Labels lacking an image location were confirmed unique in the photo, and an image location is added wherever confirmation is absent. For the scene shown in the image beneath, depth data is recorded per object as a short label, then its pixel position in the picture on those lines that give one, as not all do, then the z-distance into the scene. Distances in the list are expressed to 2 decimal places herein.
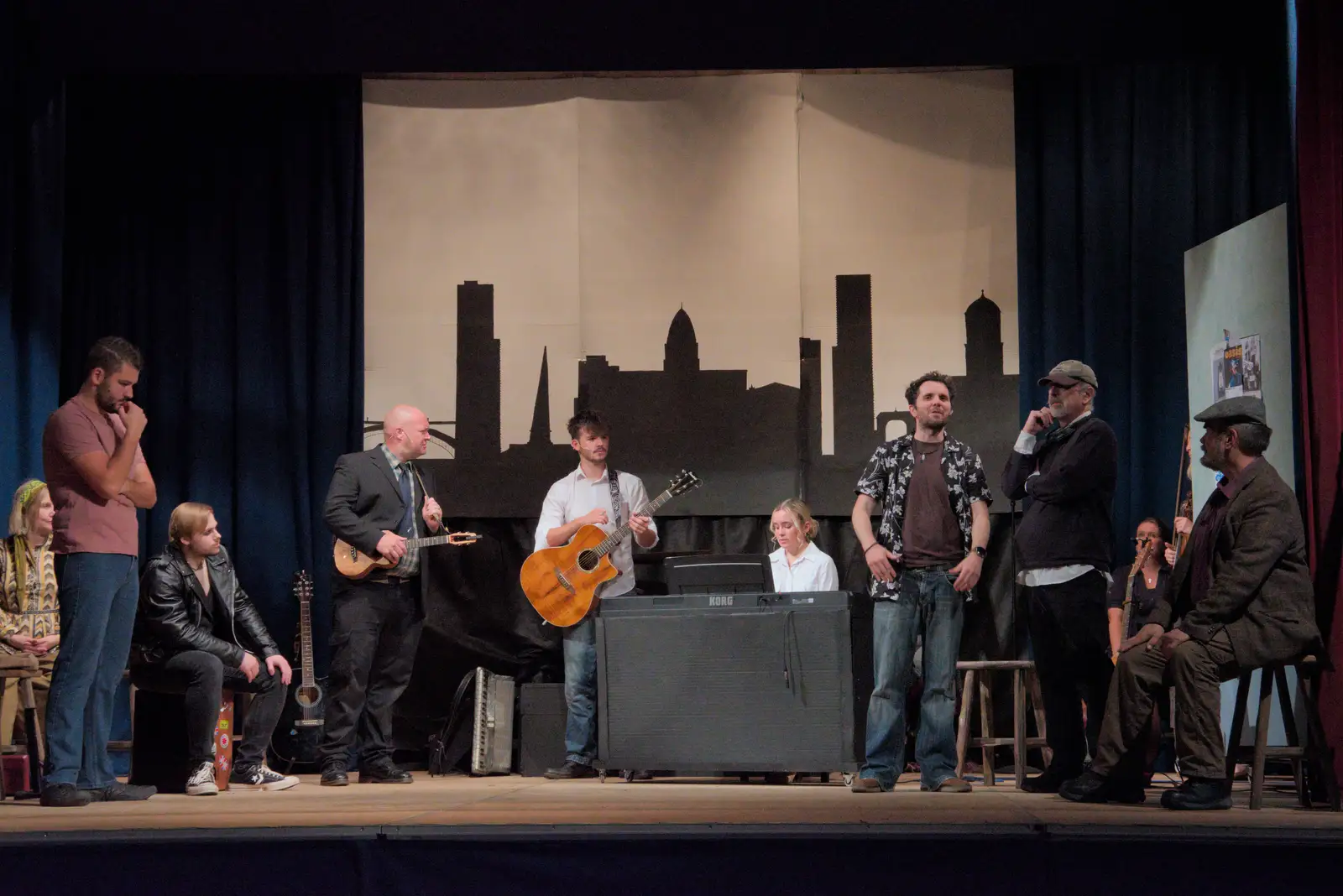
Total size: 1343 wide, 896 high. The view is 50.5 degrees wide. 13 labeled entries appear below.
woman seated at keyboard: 6.49
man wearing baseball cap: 4.97
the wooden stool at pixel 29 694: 5.48
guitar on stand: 6.78
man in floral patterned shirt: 5.17
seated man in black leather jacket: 5.53
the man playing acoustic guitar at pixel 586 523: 6.41
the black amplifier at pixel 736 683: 5.37
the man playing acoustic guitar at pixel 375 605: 6.23
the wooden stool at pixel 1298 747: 4.53
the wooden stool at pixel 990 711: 5.67
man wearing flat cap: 4.40
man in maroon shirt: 4.71
